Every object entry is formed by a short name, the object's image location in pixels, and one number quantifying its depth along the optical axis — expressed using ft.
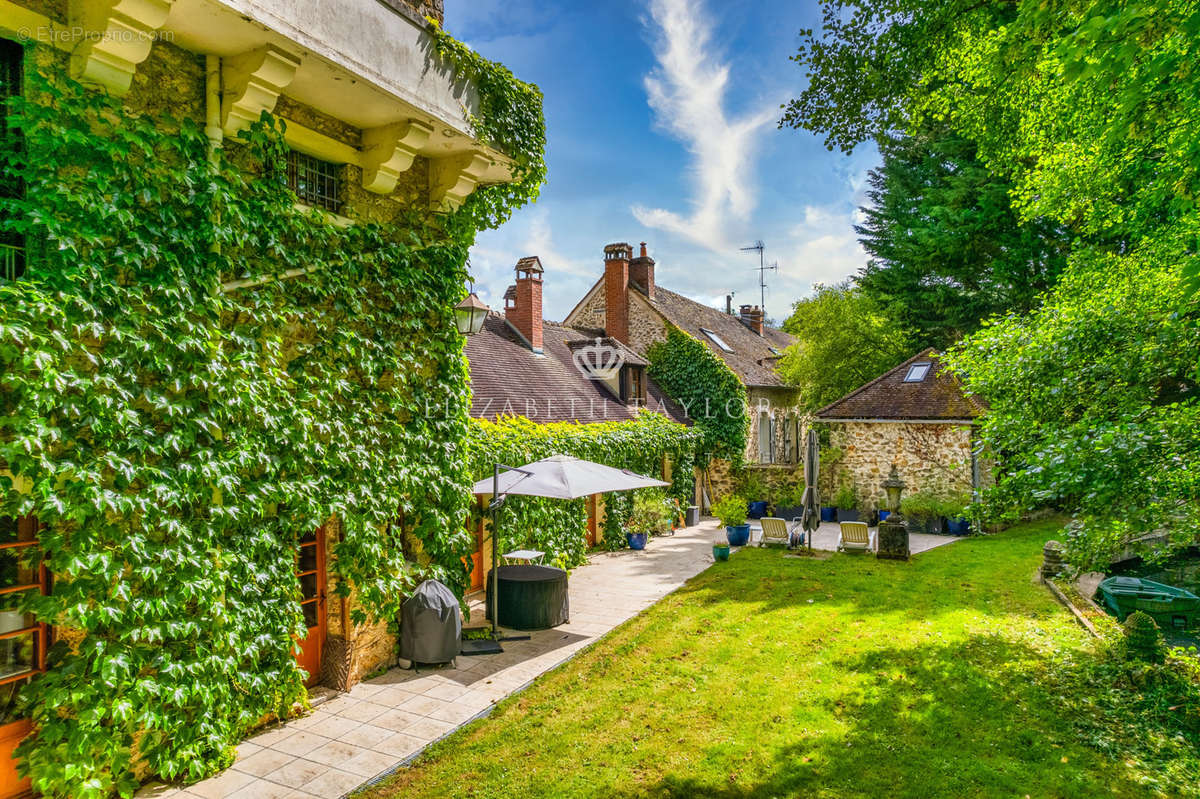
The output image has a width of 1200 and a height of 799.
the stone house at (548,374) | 49.37
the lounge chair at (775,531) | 52.11
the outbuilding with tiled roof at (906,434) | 61.16
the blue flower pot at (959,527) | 59.00
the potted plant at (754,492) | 70.28
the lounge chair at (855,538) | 50.31
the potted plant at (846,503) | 65.57
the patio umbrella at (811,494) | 51.08
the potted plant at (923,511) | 60.98
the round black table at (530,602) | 31.78
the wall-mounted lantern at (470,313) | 26.86
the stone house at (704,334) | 75.41
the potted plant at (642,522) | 53.47
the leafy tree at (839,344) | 73.41
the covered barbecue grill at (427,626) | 25.61
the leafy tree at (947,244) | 68.33
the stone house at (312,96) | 15.53
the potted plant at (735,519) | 53.72
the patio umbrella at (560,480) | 30.22
